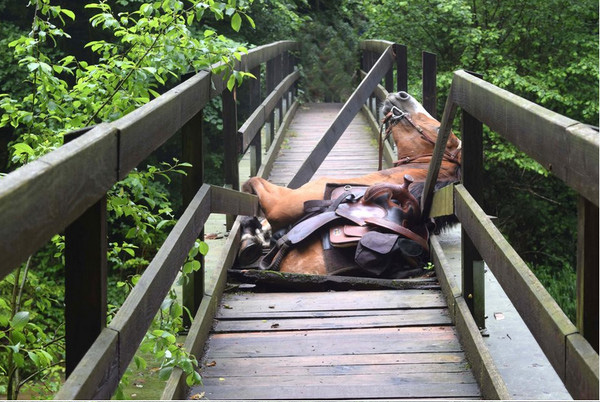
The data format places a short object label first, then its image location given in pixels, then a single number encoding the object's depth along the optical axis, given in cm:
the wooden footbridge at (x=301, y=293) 197
